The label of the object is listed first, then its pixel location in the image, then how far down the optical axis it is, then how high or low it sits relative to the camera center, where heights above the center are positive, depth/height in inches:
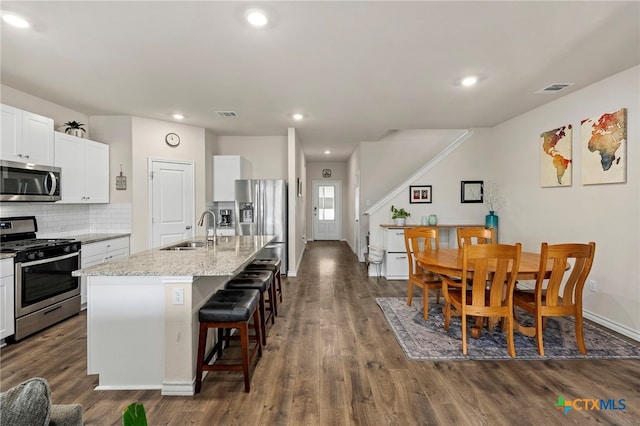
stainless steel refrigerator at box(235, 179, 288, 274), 217.5 +1.3
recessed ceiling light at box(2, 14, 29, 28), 86.9 +54.3
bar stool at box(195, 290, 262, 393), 84.5 -30.9
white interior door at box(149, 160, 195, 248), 192.9 +6.2
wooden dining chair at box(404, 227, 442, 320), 136.2 -30.2
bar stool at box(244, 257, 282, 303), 136.9 -25.0
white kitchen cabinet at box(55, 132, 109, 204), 151.5 +22.4
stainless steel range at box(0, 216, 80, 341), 116.0 -26.0
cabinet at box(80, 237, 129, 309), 146.5 -21.7
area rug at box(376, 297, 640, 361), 104.7 -48.2
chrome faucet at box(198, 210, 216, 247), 127.6 -12.9
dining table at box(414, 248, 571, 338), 107.0 -19.6
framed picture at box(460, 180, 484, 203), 224.4 +15.0
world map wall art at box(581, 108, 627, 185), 123.6 +27.0
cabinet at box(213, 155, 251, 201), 227.3 +26.4
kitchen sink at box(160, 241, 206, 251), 124.7 -14.5
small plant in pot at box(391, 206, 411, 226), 211.6 -2.6
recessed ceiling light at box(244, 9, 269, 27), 84.3 +54.5
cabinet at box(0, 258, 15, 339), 109.3 -32.2
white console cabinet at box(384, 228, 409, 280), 210.4 -31.9
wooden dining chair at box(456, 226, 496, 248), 148.6 -10.9
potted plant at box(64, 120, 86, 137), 161.2 +42.9
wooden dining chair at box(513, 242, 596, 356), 99.5 -25.5
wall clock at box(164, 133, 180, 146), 199.2 +46.6
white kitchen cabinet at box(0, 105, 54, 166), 121.7 +30.9
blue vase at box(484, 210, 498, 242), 210.4 -6.8
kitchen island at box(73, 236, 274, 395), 83.4 -32.0
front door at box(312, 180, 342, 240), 416.5 +2.9
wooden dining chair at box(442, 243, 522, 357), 99.4 -22.9
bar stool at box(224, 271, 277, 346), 110.7 -26.5
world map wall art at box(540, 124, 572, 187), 150.7 +27.7
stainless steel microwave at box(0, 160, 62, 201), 121.7 +12.1
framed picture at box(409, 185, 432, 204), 225.0 +12.7
